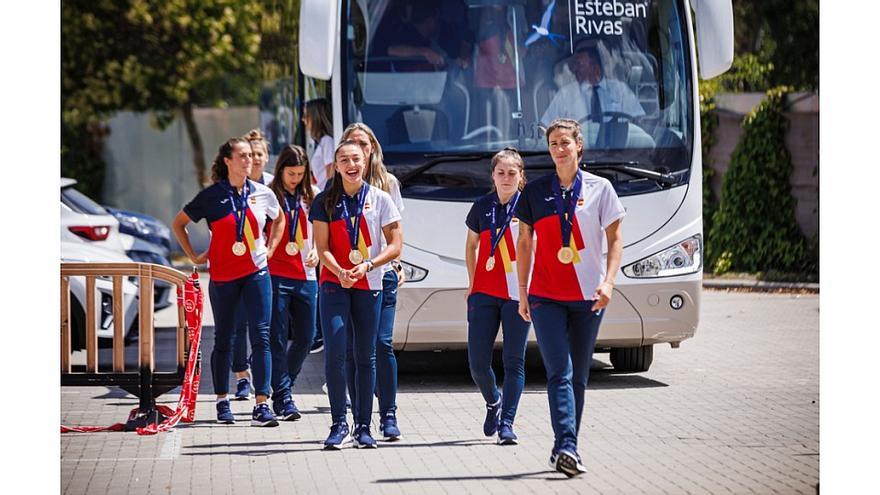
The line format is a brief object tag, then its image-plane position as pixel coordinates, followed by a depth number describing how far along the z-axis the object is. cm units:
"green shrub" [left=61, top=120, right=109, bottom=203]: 4515
